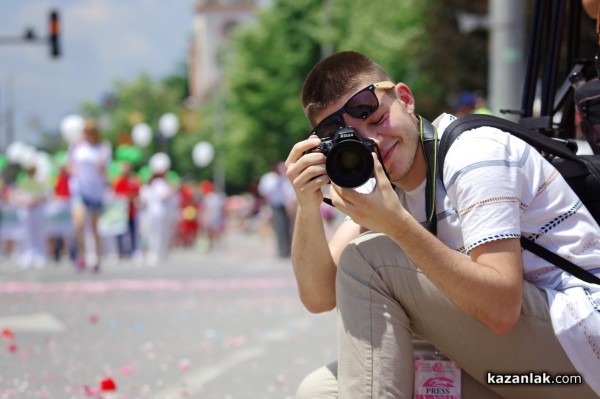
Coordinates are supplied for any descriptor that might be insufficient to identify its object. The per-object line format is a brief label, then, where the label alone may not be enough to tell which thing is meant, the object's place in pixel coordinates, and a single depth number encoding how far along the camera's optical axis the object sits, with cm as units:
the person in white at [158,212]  2372
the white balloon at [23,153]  3687
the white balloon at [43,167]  2648
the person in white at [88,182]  1539
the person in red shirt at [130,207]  2464
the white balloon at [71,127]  2533
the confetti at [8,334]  772
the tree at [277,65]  5303
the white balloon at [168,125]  4706
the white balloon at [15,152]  3816
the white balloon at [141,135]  4234
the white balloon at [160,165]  2582
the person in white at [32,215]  2267
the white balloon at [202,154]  5153
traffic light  3297
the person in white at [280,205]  2298
